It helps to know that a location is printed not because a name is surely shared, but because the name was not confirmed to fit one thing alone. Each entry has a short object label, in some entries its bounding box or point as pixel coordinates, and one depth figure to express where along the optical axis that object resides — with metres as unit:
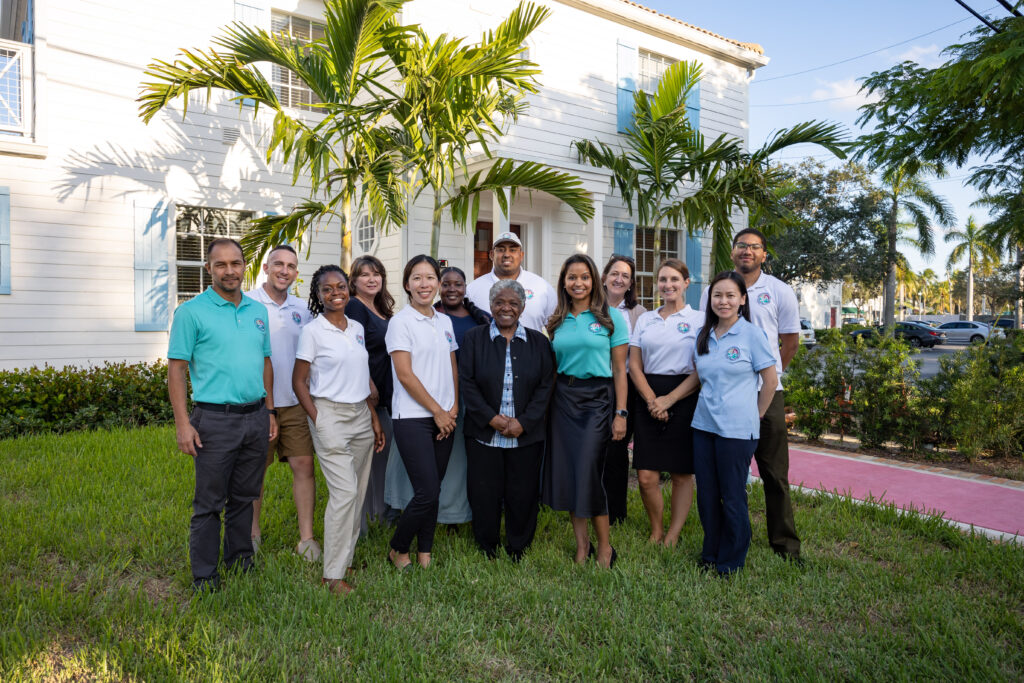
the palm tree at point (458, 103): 7.46
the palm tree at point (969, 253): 41.73
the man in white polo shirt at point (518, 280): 4.53
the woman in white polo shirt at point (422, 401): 3.93
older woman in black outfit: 4.05
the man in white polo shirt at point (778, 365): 4.12
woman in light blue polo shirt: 3.91
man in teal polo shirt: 3.50
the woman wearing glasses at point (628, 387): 4.61
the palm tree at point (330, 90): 7.25
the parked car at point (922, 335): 33.38
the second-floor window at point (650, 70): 12.58
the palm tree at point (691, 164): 10.12
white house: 8.09
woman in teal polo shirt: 4.10
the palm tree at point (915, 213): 27.38
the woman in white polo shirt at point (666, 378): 4.31
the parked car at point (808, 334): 26.40
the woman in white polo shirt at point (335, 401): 3.81
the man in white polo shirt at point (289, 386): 4.12
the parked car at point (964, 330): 39.82
